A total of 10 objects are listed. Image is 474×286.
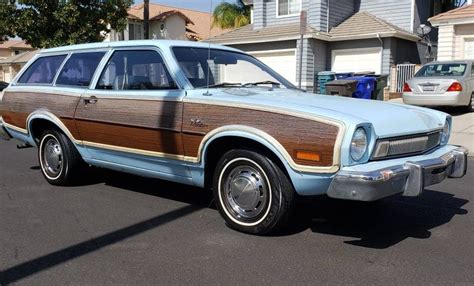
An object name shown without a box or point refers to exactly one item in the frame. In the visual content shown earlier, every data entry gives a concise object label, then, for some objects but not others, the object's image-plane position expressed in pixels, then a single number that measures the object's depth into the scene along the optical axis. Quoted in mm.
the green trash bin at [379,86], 16406
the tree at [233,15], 30188
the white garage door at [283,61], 21141
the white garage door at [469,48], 17781
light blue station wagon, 4027
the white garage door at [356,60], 19938
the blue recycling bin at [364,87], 15828
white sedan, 13469
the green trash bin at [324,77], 19395
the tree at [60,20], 20266
